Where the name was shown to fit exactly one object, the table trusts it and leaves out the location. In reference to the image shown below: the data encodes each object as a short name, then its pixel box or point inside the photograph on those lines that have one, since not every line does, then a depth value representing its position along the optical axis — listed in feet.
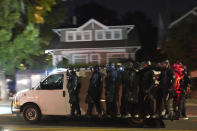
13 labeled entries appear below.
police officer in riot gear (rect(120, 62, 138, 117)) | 35.32
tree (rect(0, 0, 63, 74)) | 47.83
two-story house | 103.81
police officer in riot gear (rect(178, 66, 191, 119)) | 37.58
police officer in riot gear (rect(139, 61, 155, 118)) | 35.01
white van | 37.88
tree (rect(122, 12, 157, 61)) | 158.92
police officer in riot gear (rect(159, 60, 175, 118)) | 35.45
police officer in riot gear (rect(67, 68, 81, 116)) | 36.35
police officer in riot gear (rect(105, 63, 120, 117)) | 35.63
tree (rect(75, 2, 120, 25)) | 192.65
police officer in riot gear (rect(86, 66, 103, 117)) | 35.88
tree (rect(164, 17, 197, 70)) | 70.08
